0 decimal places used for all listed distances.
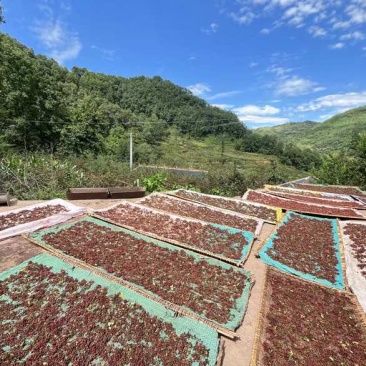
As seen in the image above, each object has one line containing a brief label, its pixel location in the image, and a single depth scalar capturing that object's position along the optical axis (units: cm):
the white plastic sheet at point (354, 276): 294
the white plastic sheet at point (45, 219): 373
